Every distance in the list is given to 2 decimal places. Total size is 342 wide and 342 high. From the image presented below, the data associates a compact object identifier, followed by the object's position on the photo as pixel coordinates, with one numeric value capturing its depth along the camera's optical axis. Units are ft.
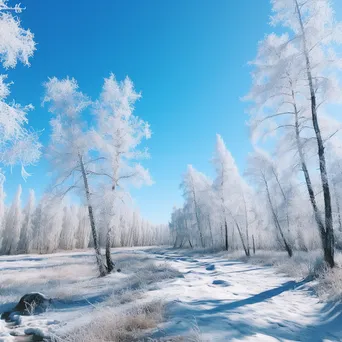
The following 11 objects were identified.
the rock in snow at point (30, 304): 22.59
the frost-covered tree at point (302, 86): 30.71
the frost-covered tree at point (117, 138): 47.96
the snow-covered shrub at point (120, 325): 12.72
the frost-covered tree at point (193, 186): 132.16
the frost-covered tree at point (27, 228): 175.83
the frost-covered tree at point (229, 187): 89.97
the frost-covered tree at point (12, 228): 174.09
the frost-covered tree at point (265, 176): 73.36
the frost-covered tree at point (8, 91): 15.53
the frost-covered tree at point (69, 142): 44.68
